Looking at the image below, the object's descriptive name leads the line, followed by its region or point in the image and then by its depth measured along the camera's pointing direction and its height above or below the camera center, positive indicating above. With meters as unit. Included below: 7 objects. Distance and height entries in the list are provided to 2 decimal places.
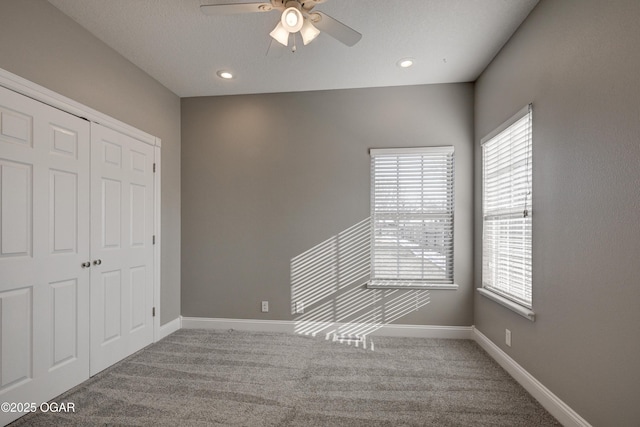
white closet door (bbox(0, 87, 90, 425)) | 1.94 -0.24
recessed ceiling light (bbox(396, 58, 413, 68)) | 2.90 +1.47
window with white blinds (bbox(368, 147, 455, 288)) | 3.39 +0.00
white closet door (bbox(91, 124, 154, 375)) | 2.58 -0.27
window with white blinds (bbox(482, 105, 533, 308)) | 2.33 +0.07
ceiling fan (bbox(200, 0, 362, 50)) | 1.74 +1.15
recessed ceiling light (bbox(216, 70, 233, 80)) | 3.16 +1.47
